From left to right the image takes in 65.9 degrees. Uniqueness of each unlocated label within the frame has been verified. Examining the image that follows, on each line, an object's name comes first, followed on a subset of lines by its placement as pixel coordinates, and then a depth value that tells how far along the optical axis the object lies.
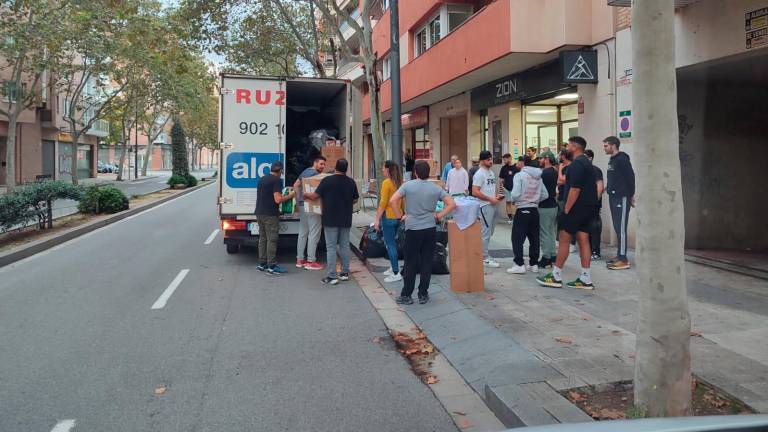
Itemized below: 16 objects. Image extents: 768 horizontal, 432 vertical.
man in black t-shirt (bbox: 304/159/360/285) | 8.60
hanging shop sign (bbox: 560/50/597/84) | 11.56
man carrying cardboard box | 9.64
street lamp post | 11.67
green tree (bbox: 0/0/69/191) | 19.83
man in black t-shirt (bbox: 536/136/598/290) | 7.20
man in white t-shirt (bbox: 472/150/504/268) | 9.23
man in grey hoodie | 8.45
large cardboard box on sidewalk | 7.43
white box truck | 9.88
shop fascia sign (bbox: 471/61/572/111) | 12.99
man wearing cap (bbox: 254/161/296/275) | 9.32
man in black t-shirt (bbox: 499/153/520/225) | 12.66
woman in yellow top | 8.47
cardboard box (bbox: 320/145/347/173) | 10.34
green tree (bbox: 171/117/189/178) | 36.12
